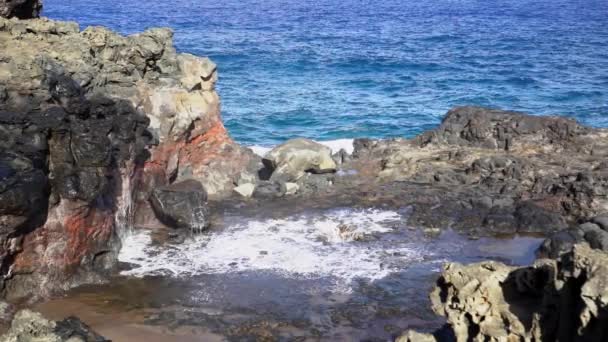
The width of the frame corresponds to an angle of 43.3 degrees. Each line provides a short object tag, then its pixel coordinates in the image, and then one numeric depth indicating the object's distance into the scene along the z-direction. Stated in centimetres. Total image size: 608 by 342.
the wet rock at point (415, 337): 825
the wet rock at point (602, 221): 1423
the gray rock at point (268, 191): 1739
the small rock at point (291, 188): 1761
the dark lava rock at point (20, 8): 1598
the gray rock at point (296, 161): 1842
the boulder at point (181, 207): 1546
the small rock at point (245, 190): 1762
